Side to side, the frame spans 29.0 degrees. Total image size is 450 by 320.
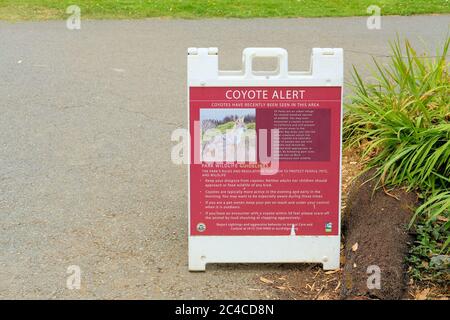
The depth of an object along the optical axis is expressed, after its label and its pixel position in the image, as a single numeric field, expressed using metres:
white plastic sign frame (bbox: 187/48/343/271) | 4.62
